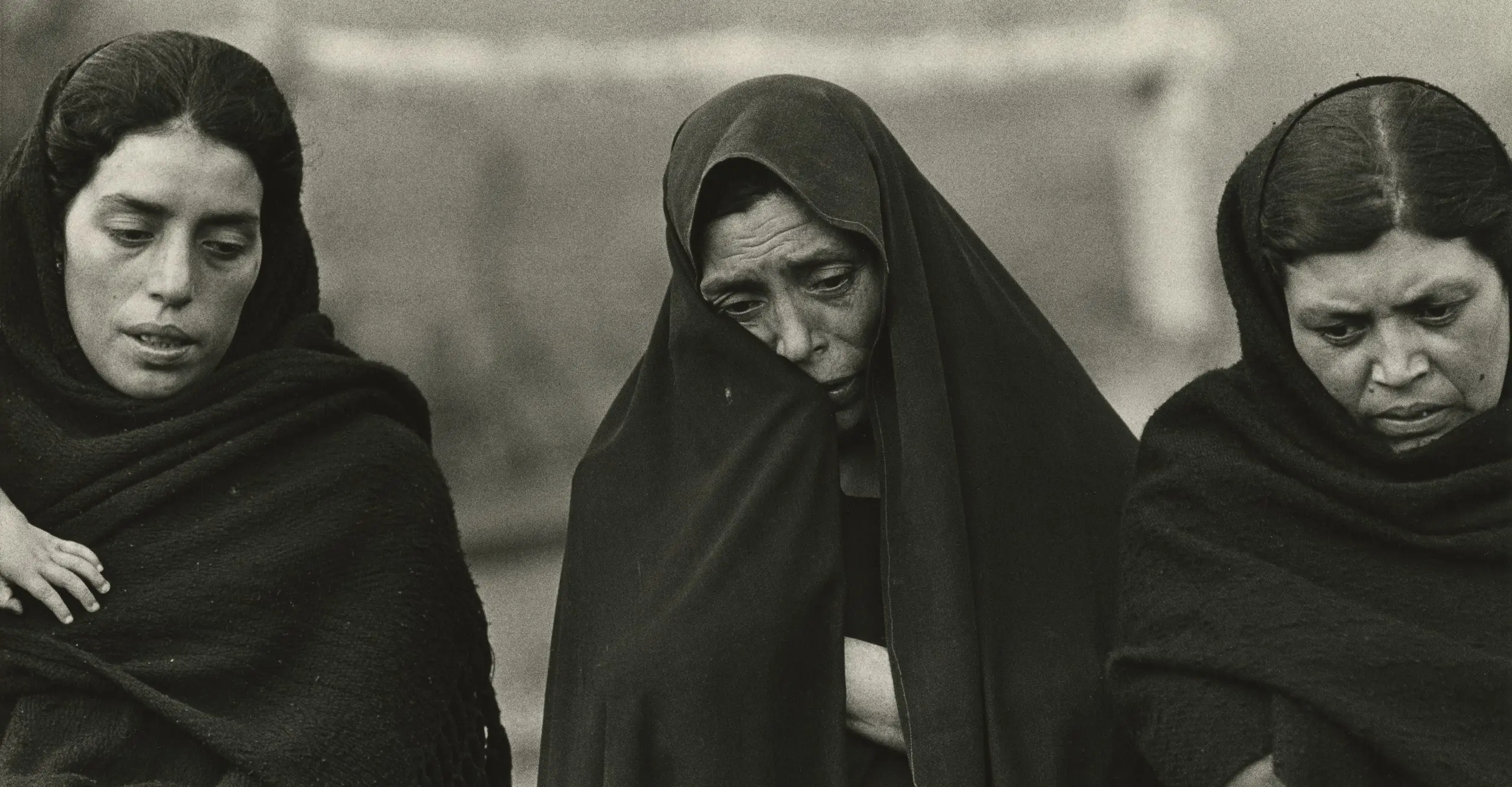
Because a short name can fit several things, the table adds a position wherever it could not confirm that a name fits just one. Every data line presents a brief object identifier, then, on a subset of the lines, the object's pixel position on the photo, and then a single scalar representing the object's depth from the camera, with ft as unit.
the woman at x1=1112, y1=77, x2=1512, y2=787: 16.83
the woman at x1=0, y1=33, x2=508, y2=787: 19.52
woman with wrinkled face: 19.33
